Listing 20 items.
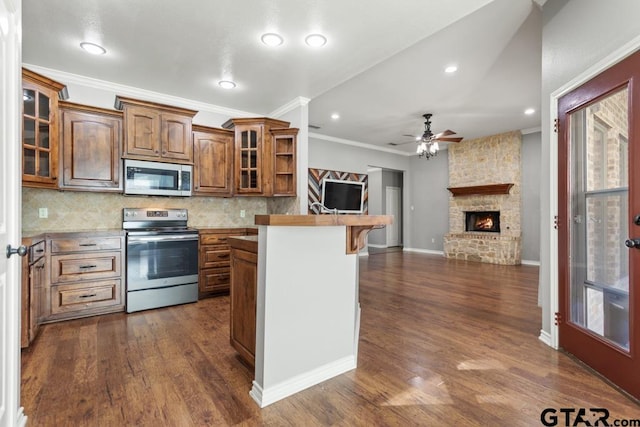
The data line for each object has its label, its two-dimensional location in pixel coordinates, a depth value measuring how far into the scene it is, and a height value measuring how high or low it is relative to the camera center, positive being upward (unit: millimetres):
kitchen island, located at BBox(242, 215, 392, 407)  1737 -505
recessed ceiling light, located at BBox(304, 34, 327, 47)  2836 +1607
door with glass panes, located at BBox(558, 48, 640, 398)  1782 -52
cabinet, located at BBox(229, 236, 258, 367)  1971 -541
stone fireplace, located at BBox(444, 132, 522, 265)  6762 +331
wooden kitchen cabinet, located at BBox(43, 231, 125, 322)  3057 -608
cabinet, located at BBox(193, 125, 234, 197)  4242 +740
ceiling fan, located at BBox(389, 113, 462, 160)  5395 +1298
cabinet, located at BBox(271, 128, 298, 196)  4520 +779
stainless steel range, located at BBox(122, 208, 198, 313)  3447 -526
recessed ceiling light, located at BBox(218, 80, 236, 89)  3805 +1615
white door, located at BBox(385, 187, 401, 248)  9867 +125
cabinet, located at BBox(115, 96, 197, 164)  3633 +1010
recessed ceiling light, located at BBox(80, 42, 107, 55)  2931 +1589
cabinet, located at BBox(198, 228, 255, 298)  3988 -608
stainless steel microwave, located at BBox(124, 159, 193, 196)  3674 +451
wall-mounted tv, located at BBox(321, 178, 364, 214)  7162 +466
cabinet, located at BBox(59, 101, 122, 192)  3336 +736
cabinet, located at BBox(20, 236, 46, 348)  2443 -595
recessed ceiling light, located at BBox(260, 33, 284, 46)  2816 +1605
